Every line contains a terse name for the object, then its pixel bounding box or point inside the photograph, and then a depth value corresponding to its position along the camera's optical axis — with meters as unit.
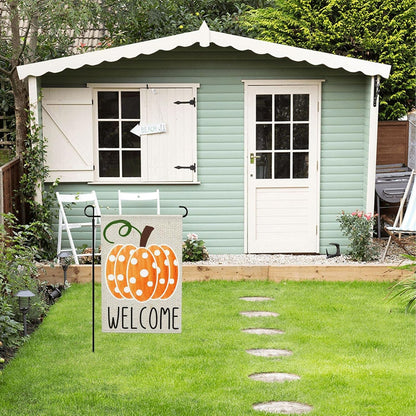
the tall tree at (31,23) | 10.34
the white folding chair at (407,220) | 9.40
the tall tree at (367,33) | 12.12
